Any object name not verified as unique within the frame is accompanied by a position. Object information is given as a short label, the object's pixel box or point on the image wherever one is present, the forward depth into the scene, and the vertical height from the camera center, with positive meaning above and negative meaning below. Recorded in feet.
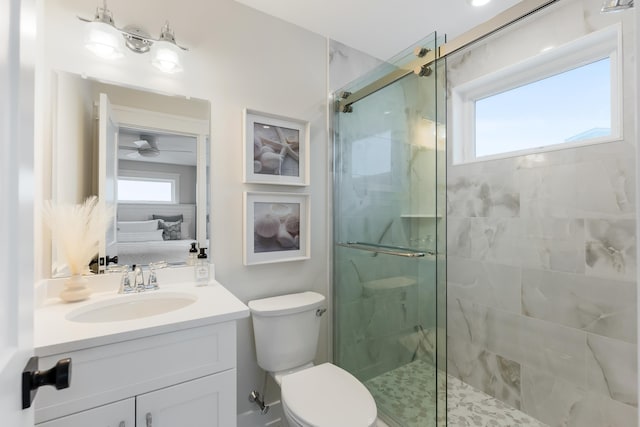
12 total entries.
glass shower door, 4.63 -0.49
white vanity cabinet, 2.87 -1.81
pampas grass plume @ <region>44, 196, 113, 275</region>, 3.86 -0.20
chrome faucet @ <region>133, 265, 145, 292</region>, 4.40 -0.98
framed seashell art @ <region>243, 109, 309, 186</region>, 5.43 +1.28
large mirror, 4.15 +0.79
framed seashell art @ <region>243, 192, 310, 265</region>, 5.47 -0.24
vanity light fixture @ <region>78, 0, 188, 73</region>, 4.10 +2.57
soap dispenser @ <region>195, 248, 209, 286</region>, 4.87 -0.96
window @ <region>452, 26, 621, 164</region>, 4.97 +2.26
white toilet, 3.89 -2.58
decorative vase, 3.86 -0.99
